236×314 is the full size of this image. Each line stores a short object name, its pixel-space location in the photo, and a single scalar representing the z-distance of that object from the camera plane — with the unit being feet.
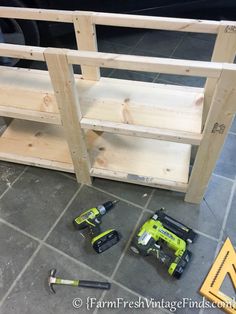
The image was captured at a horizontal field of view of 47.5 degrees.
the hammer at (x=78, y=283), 3.19
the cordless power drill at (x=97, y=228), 3.43
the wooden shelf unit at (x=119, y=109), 2.47
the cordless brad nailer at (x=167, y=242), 3.22
